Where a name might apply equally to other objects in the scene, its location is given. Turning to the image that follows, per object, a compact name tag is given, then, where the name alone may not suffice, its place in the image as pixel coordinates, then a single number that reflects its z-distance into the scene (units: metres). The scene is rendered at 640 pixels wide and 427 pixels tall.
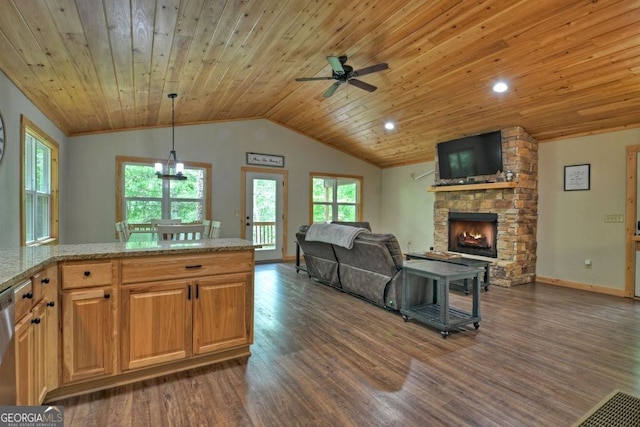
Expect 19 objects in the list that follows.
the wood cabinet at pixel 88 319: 2.07
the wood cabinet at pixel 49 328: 1.88
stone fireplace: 5.38
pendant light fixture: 4.54
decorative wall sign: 7.17
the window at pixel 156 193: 6.07
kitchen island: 1.87
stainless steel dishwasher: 1.35
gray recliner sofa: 3.77
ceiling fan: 3.61
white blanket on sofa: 4.18
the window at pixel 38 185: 3.38
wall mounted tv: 5.64
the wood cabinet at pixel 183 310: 2.26
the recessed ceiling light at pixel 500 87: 4.34
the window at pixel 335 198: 8.11
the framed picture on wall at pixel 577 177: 5.12
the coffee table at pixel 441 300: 3.22
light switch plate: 4.77
